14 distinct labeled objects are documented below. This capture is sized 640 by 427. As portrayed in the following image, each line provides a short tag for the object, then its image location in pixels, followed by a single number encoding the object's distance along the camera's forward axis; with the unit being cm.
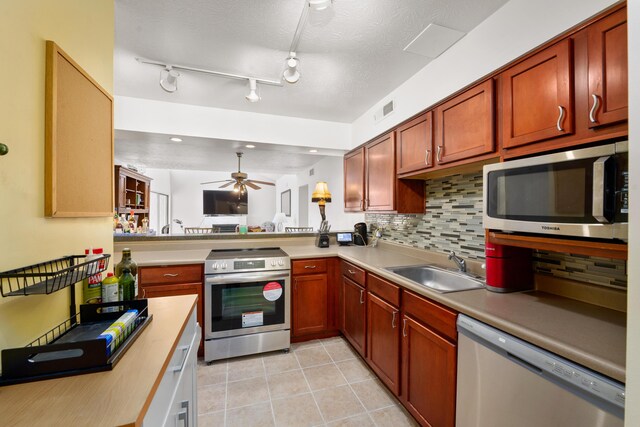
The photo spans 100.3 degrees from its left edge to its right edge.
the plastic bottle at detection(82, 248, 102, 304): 108
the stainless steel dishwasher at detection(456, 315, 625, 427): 79
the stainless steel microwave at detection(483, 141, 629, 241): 88
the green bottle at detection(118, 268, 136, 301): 116
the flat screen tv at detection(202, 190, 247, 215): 768
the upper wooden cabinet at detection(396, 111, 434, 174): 191
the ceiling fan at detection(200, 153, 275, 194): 467
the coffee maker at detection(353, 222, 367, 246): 316
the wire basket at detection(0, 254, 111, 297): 72
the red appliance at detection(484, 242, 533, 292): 141
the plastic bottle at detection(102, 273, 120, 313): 106
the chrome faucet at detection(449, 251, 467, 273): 185
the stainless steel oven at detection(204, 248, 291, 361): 229
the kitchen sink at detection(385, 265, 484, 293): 180
